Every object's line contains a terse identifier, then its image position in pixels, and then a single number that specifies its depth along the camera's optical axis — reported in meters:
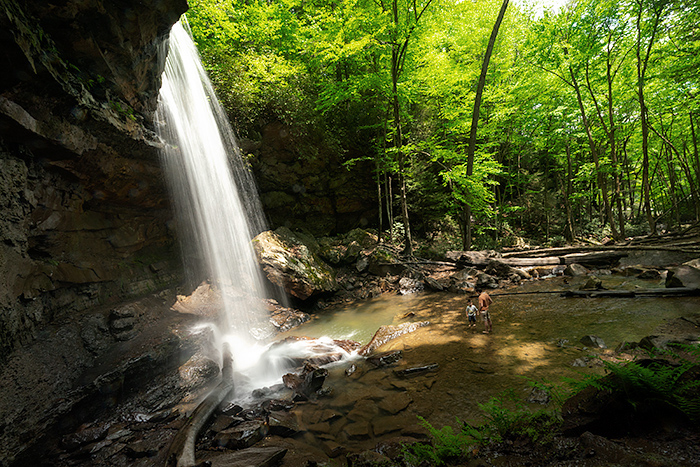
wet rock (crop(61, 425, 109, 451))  4.41
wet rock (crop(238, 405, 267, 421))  4.71
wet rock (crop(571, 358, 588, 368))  4.46
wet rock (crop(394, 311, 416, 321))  9.08
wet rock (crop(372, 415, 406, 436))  4.02
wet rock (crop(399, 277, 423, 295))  12.33
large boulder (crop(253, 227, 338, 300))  11.11
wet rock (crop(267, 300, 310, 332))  10.33
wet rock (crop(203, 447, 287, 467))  3.41
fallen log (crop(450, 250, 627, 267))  11.61
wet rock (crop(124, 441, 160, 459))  4.11
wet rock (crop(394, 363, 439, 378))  5.41
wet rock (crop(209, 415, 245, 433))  4.43
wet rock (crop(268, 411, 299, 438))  4.27
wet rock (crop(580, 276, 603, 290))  8.35
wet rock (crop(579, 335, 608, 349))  4.96
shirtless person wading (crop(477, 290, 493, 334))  6.62
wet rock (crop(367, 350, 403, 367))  6.08
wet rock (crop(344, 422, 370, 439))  4.07
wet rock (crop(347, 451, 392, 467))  3.00
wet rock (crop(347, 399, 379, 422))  4.46
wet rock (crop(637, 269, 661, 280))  8.78
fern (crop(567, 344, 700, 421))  2.09
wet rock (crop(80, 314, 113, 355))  6.48
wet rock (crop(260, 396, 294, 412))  4.95
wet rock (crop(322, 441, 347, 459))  3.75
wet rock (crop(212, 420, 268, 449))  3.97
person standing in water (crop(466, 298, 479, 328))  7.07
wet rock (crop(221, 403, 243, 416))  4.91
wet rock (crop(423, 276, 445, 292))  11.60
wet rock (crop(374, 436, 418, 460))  3.28
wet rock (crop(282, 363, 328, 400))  5.34
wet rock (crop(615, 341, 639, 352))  4.47
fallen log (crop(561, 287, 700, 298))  6.45
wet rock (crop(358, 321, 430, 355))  7.13
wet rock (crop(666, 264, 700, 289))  6.63
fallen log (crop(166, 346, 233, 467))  3.67
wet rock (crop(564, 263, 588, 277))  10.99
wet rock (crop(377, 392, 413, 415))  4.45
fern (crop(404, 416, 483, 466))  2.72
